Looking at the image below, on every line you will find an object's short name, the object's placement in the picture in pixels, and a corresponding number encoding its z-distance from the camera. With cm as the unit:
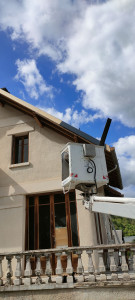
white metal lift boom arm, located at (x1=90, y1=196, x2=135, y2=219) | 333
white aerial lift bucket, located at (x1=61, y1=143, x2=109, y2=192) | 489
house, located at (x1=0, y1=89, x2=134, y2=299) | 780
